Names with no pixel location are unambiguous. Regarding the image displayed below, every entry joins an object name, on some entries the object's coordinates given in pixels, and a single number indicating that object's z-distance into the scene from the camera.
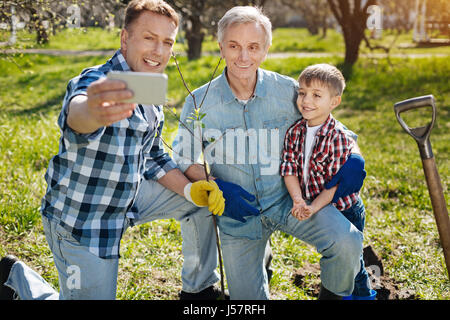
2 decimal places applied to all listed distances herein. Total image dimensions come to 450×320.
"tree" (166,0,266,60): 8.68
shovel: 1.97
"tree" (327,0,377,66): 10.02
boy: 2.39
